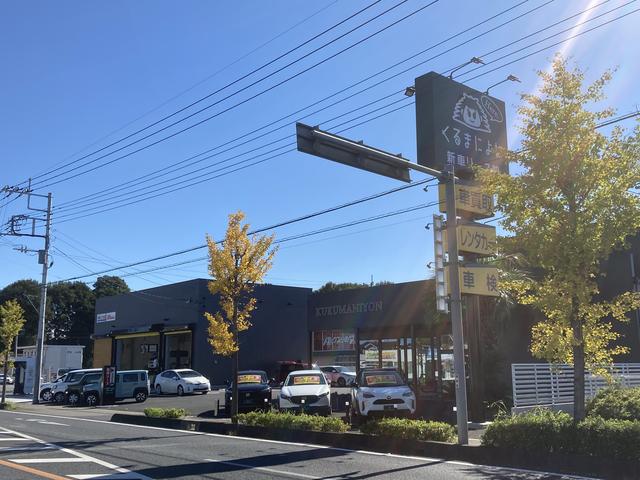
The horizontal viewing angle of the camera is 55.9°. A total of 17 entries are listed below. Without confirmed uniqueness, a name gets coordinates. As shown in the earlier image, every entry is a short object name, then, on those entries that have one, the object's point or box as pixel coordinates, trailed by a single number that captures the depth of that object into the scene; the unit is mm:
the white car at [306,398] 18203
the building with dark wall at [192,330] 42656
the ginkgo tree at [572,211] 10633
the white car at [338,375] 37781
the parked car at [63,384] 33438
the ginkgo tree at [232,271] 18641
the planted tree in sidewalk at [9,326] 33688
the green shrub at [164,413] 19391
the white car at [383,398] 16453
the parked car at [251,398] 21594
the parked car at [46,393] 35938
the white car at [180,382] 34094
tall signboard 16406
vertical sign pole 11812
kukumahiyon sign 28108
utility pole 34406
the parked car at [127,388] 31484
